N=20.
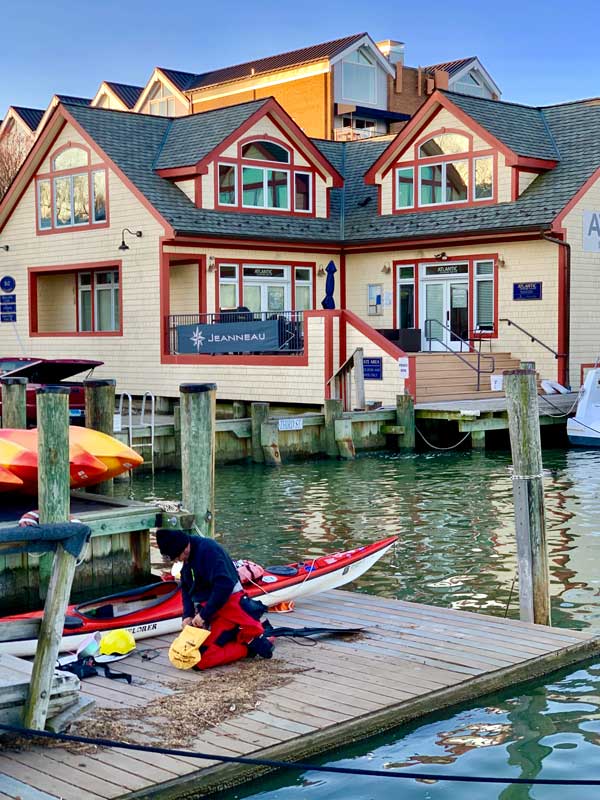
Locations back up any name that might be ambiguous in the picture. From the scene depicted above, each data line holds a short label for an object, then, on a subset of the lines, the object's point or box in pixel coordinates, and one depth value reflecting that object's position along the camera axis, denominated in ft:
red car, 73.51
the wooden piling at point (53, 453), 33.42
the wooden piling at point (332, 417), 77.66
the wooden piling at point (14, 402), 54.95
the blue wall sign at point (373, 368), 82.89
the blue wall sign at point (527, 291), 91.50
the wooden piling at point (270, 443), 75.46
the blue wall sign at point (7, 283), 109.29
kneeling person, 27.25
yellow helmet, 28.27
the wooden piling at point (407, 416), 79.91
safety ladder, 71.67
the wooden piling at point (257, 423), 76.54
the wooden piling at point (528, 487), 31.60
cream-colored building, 90.53
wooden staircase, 84.17
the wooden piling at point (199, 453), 36.27
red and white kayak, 29.05
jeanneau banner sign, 85.71
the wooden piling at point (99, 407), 53.06
